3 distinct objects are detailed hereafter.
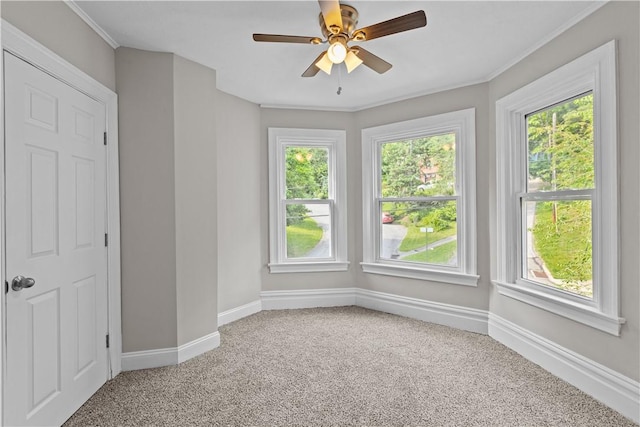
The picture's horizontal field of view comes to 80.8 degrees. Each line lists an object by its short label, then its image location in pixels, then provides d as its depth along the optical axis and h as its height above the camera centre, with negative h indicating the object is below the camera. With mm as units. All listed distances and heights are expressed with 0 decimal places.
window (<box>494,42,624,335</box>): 2273 +132
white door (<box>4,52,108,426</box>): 1822 -175
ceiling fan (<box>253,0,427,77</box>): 2021 +1048
